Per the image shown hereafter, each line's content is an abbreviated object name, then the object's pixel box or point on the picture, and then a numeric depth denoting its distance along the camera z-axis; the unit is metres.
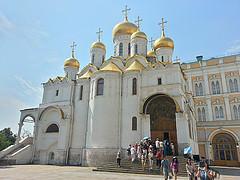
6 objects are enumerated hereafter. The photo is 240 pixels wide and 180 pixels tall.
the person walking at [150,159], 14.14
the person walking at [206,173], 7.79
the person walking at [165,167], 10.66
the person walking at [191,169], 9.60
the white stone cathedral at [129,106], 19.47
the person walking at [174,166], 10.69
